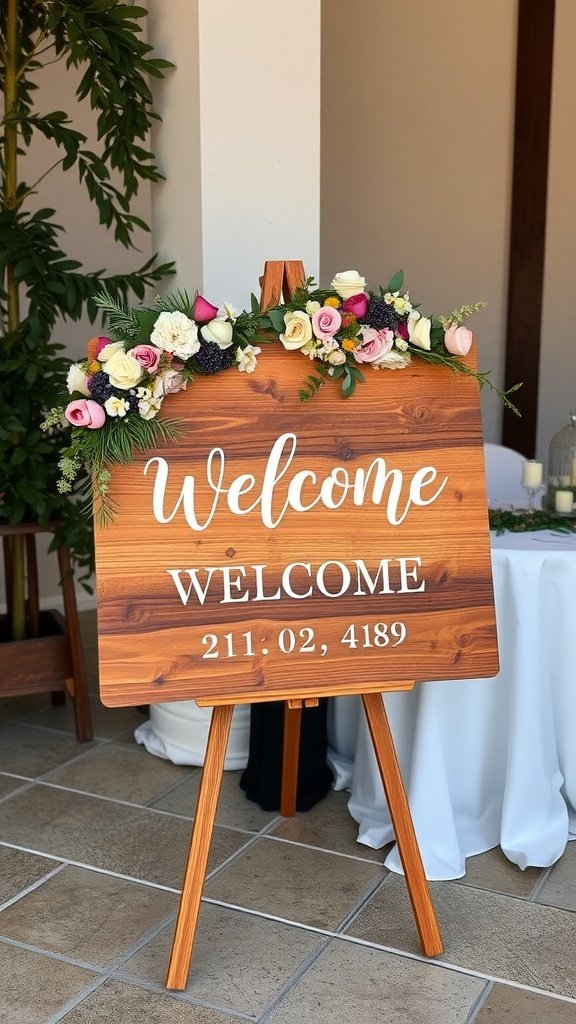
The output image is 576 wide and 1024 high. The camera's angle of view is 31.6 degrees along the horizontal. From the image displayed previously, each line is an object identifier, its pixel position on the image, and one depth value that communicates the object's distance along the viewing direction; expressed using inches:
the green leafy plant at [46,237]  102.0
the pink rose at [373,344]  69.0
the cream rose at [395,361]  70.3
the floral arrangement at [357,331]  68.3
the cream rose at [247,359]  68.0
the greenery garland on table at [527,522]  94.5
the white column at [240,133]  99.1
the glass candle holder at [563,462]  104.4
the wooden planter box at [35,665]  112.4
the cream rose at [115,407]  65.6
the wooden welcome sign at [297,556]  67.7
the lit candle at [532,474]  101.3
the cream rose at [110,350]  66.5
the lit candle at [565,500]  102.0
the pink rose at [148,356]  65.1
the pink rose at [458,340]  70.3
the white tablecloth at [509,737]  86.4
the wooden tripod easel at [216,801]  69.4
